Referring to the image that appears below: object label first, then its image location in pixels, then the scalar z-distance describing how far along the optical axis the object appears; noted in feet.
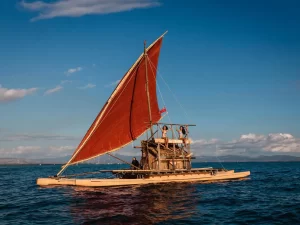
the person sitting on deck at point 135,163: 112.59
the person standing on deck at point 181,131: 121.19
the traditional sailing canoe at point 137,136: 102.68
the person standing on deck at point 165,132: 112.88
